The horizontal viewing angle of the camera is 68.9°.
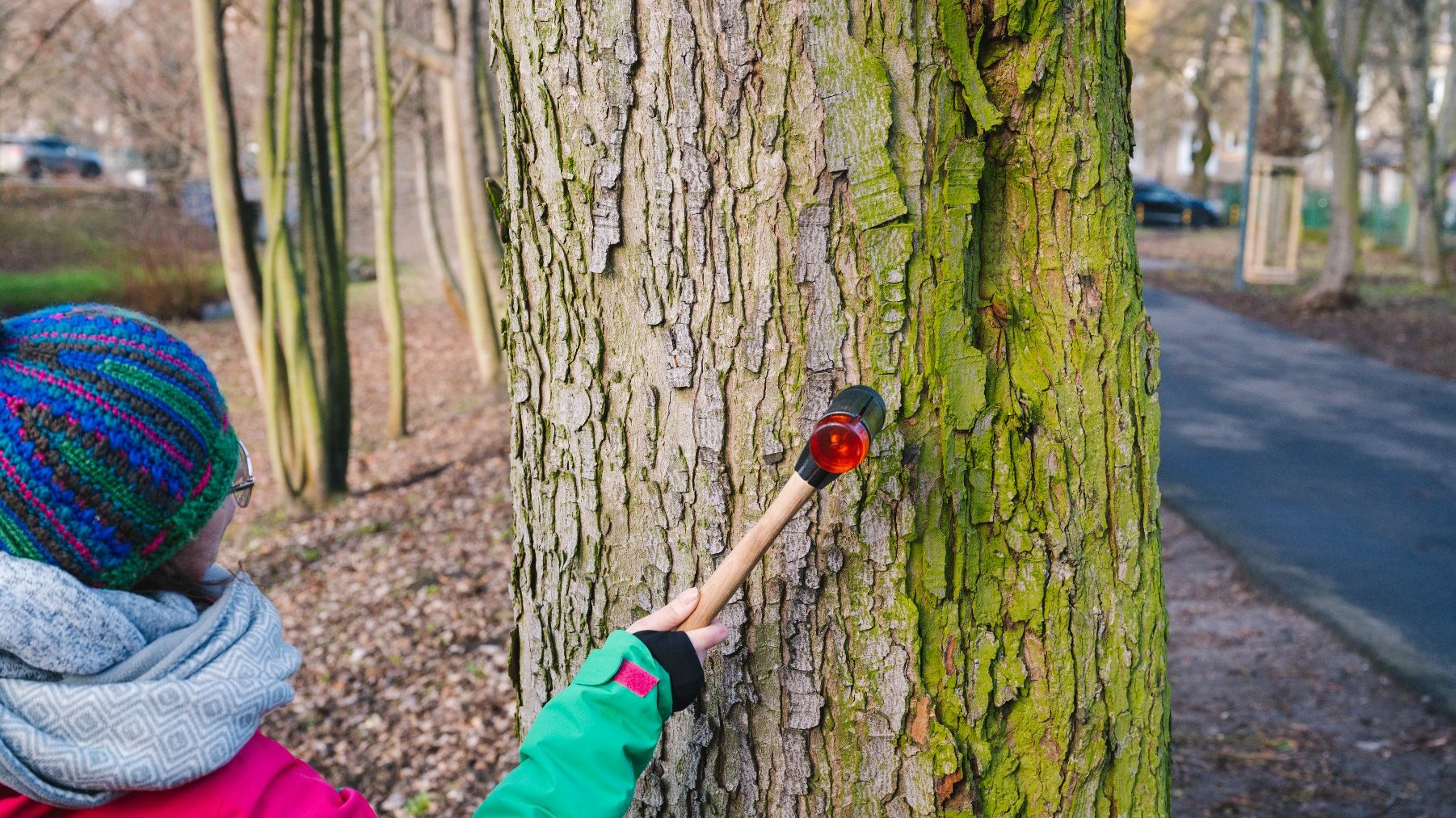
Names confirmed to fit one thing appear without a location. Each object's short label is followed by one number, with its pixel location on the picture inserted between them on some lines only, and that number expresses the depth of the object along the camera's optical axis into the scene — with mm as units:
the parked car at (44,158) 28188
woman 1218
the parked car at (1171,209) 33625
